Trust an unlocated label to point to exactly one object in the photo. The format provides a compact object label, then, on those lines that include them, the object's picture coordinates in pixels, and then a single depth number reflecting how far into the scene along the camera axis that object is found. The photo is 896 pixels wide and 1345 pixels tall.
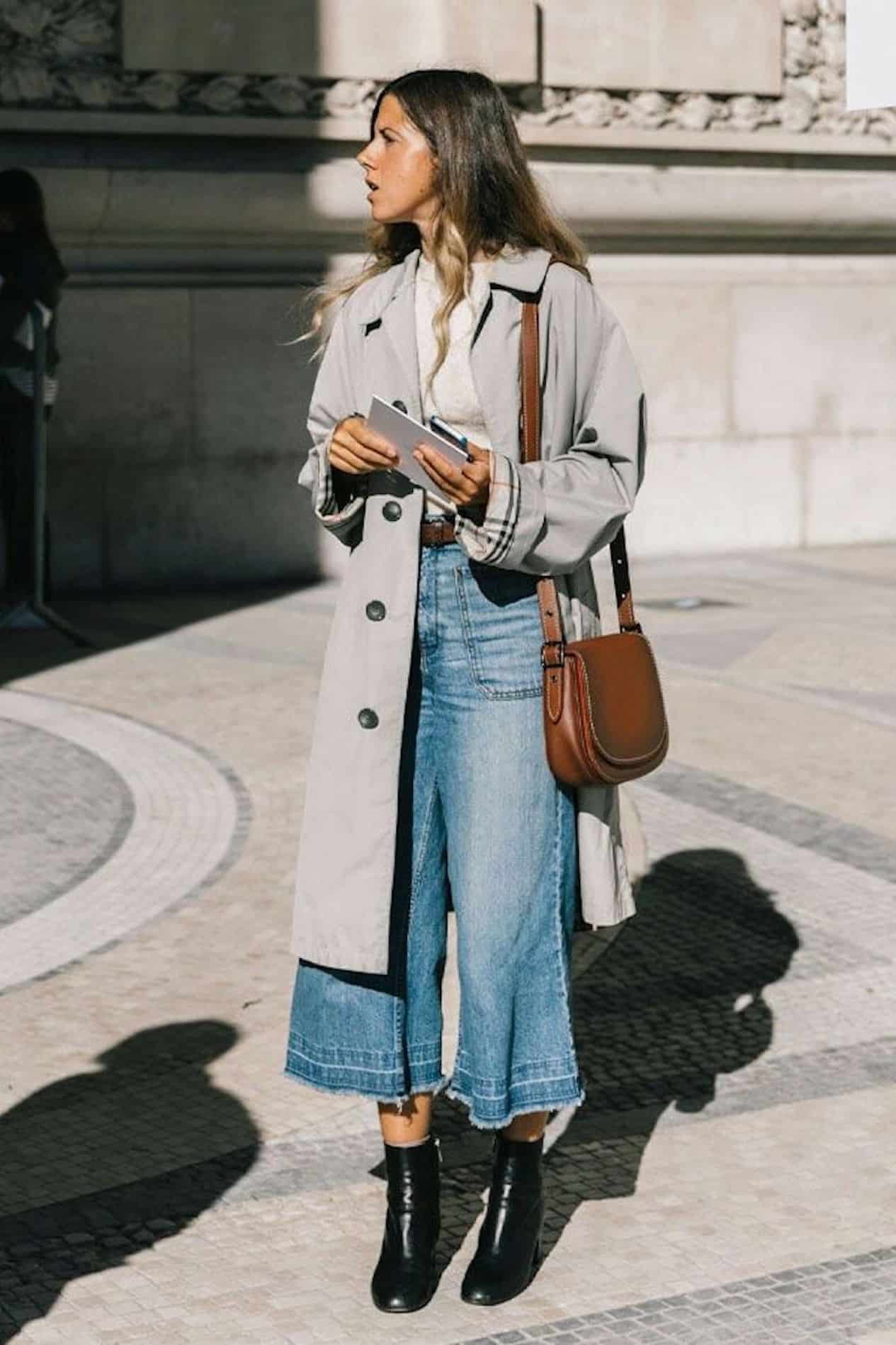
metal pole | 10.17
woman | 3.82
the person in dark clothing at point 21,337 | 10.13
